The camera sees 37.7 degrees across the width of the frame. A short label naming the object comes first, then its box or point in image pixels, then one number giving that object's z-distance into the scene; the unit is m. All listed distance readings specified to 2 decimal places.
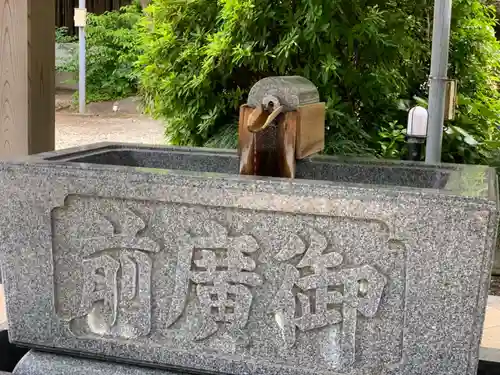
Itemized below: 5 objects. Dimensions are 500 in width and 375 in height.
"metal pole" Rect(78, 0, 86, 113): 13.79
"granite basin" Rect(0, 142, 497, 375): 2.07
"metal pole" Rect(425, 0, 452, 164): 3.93
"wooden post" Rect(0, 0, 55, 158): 3.75
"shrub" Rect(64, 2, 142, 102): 15.16
